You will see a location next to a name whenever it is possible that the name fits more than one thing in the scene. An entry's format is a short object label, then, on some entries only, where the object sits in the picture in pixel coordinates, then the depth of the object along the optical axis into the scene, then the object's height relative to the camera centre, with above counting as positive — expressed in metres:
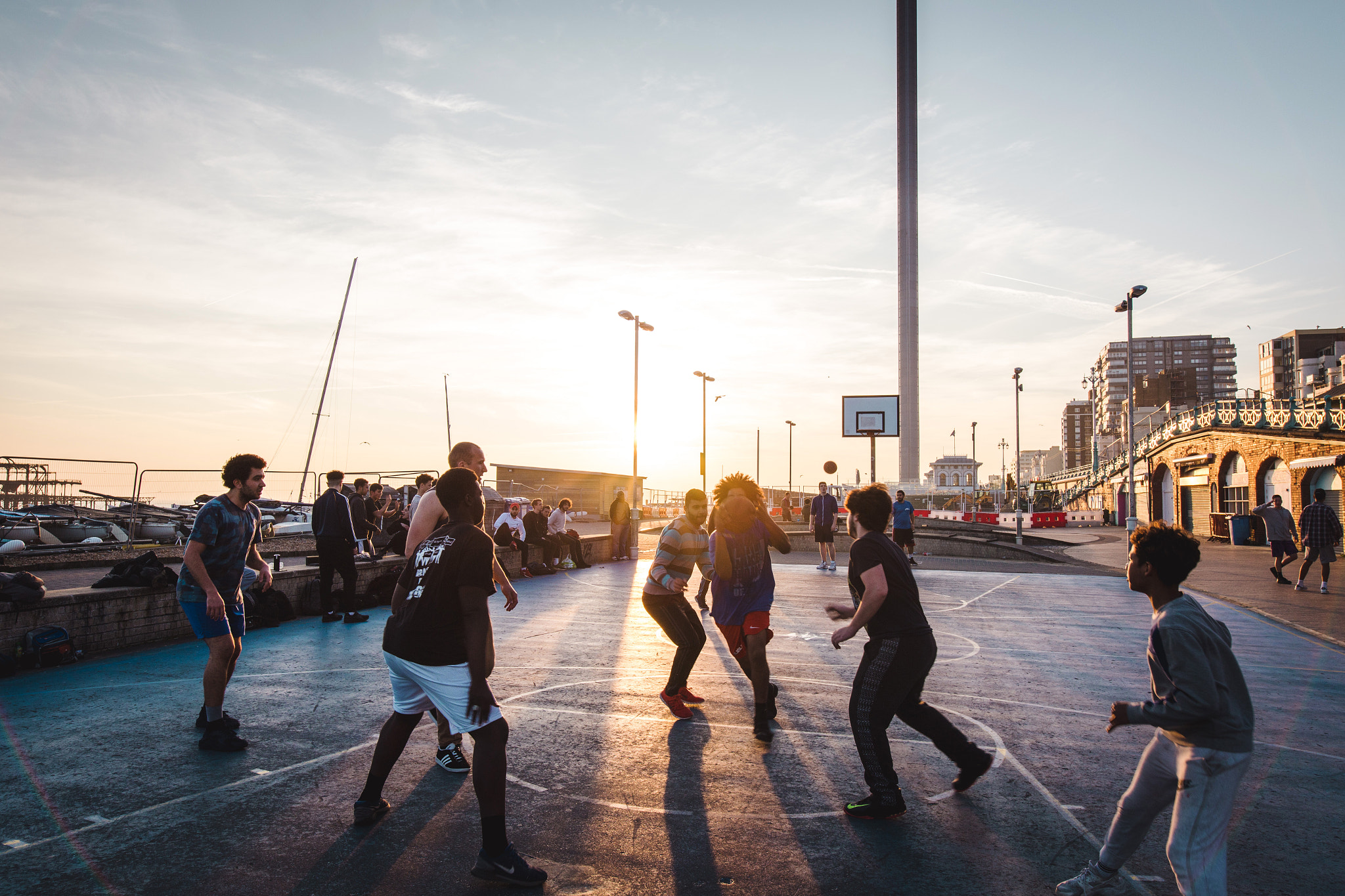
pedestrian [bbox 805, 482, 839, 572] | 19.06 -0.55
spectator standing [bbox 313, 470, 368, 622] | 10.77 -0.70
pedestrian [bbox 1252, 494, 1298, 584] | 15.81 -0.73
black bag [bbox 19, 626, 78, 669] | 7.67 -1.58
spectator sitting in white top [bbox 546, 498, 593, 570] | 19.31 -1.00
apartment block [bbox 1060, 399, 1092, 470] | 193.25 +15.90
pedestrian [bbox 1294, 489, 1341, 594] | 14.62 -0.64
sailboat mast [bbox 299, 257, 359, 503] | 38.53 +4.55
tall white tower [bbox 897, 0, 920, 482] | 97.88 +32.93
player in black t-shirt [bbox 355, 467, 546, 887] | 3.53 -0.78
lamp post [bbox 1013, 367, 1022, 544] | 46.91 +3.85
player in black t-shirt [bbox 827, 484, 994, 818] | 4.26 -0.98
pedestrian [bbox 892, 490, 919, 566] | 18.20 -0.69
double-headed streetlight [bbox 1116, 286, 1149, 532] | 30.17 +3.87
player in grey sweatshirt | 2.88 -0.89
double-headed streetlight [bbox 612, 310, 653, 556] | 24.98 +1.91
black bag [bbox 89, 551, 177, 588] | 8.95 -0.98
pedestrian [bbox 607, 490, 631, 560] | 21.34 -0.93
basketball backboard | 28.67 +2.96
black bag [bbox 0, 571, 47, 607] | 7.54 -0.96
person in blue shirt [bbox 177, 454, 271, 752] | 5.36 -0.63
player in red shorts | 6.00 -0.69
